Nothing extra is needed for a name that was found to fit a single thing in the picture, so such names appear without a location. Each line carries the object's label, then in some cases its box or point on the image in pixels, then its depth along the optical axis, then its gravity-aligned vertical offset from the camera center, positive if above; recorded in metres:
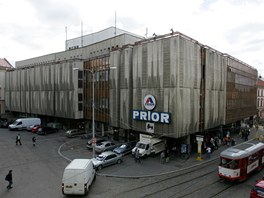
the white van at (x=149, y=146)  24.85 -6.49
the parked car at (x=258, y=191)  12.49 -6.13
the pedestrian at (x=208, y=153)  24.56 -7.19
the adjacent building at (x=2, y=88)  64.44 +2.68
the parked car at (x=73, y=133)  36.97 -7.17
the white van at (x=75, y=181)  14.30 -6.23
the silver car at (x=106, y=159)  20.76 -7.02
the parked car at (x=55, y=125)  44.38 -6.57
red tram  16.31 -5.73
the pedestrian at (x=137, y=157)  23.23 -7.26
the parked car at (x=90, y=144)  28.22 -7.03
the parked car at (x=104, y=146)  26.53 -6.98
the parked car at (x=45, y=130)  38.53 -6.93
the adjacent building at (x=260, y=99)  71.06 -1.21
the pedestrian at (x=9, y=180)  15.87 -6.82
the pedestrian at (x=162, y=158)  23.09 -7.42
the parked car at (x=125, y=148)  25.64 -7.06
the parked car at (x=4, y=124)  45.69 -6.53
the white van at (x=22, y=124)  42.44 -6.10
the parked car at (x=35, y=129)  40.59 -6.82
